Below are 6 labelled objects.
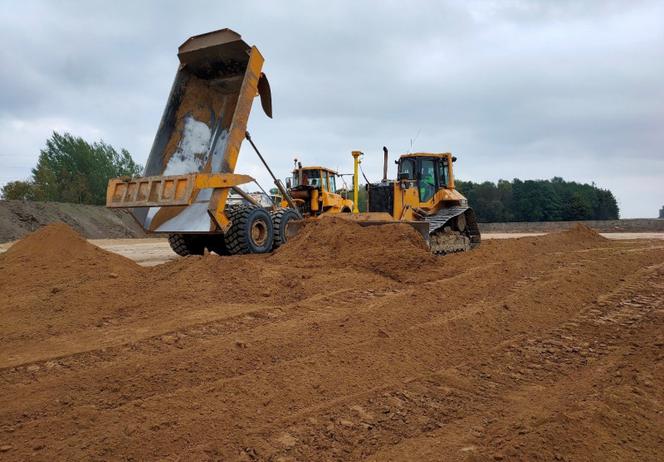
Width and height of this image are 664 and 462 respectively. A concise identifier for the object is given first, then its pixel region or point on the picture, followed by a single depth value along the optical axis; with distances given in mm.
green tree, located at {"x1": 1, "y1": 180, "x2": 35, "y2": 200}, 39250
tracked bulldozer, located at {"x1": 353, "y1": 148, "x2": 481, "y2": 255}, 11281
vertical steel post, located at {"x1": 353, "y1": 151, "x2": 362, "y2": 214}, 10766
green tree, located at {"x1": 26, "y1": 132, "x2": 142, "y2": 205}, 41250
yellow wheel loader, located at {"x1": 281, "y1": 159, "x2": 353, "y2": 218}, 14555
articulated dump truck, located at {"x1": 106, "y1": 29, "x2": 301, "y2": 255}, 7965
